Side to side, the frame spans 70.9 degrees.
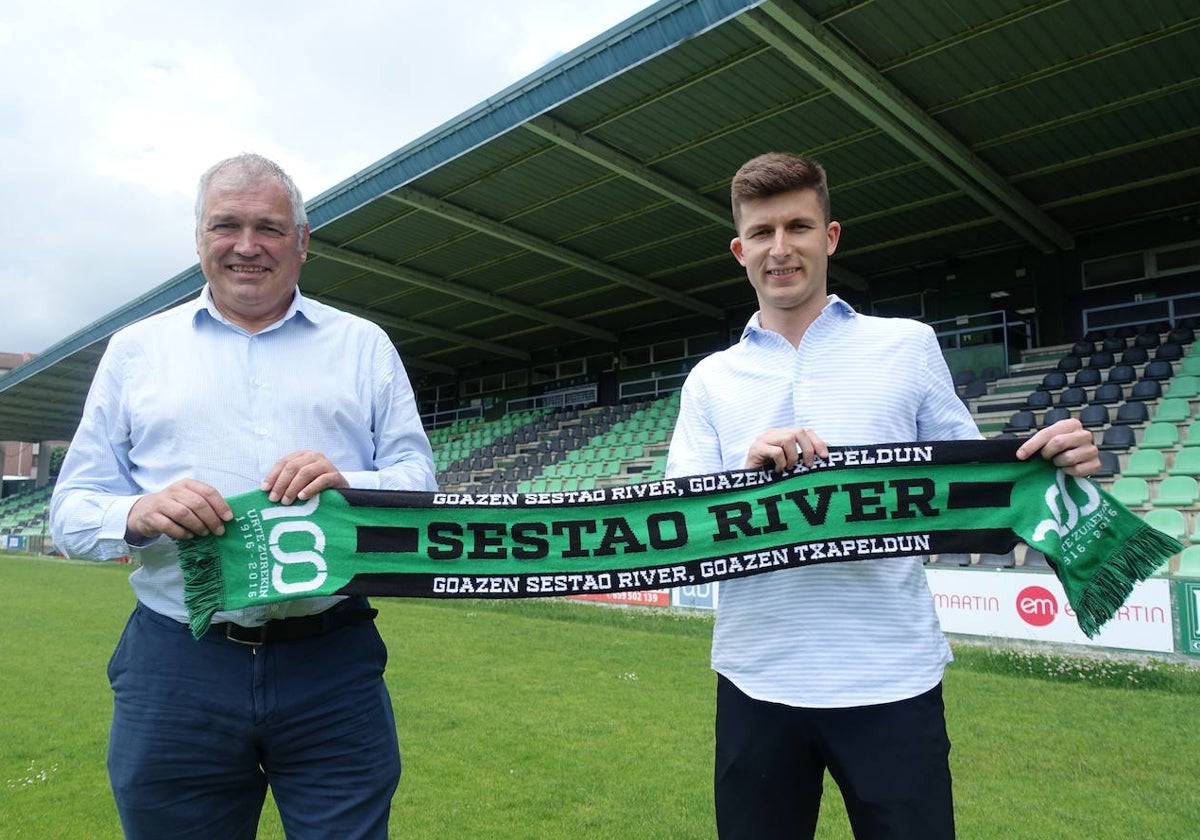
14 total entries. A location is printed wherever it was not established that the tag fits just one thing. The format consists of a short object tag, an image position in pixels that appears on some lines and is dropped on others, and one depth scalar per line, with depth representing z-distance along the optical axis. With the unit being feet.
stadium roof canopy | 34.47
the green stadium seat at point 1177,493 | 32.68
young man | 5.91
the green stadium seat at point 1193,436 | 36.81
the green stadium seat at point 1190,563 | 27.37
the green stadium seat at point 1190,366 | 42.65
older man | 6.21
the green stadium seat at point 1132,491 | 33.68
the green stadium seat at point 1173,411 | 39.27
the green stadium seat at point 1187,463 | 34.60
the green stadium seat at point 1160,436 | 37.70
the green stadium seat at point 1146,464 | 35.88
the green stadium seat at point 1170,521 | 30.68
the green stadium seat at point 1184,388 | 40.81
